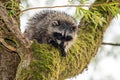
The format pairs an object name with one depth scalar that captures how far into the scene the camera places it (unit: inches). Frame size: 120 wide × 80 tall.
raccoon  300.3
